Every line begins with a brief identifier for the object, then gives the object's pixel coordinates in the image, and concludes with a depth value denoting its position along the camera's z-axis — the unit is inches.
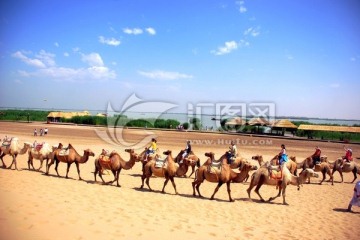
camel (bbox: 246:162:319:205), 413.4
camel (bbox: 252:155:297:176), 545.6
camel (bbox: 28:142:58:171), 547.8
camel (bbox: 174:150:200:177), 470.3
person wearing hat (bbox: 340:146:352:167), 610.1
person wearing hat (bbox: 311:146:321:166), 598.1
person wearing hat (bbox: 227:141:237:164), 544.7
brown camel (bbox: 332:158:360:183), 601.9
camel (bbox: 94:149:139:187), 470.3
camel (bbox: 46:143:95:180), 511.2
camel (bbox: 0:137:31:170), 554.3
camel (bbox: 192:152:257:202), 406.3
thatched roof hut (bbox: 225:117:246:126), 2011.6
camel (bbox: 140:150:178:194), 435.5
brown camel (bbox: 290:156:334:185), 581.0
